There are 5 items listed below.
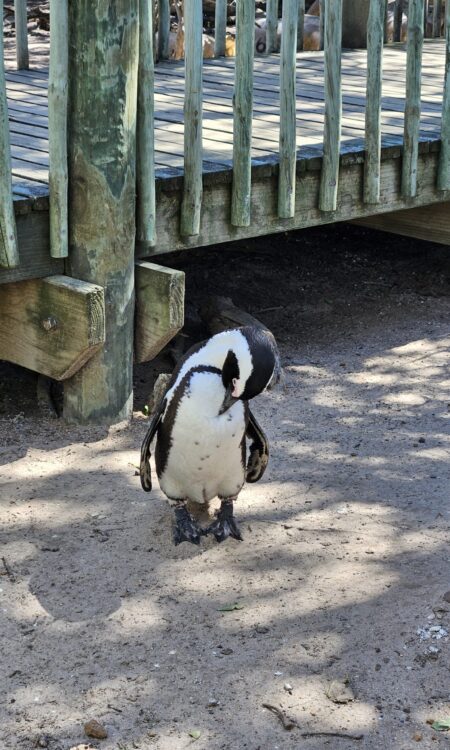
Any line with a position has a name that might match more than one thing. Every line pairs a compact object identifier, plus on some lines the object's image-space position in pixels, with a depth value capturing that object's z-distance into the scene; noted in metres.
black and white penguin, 3.80
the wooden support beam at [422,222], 6.98
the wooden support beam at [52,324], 4.80
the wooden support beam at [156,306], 5.07
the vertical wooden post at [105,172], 4.64
